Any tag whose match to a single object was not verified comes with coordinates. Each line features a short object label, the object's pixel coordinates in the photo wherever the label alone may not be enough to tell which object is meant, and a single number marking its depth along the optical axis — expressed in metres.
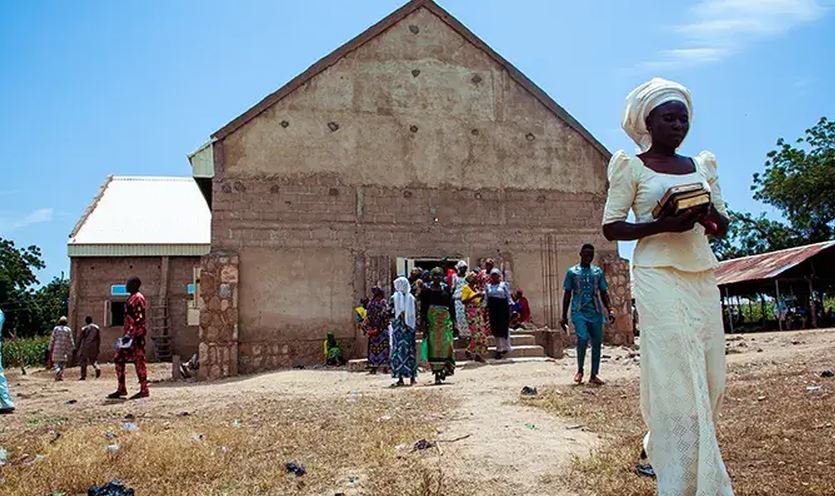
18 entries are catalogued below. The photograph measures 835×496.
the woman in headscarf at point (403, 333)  10.63
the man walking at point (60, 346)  17.70
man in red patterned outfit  10.37
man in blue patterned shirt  8.84
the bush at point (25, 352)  25.48
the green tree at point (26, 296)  40.09
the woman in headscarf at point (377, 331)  12.19
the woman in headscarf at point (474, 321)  12.54
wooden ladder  23.14
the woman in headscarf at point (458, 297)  13.08
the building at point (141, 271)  23.00
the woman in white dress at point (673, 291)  3.00
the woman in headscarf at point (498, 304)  12.83
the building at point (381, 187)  14.82
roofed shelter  23.12
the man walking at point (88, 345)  16.97
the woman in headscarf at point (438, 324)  10.45
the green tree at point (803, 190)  33.72
